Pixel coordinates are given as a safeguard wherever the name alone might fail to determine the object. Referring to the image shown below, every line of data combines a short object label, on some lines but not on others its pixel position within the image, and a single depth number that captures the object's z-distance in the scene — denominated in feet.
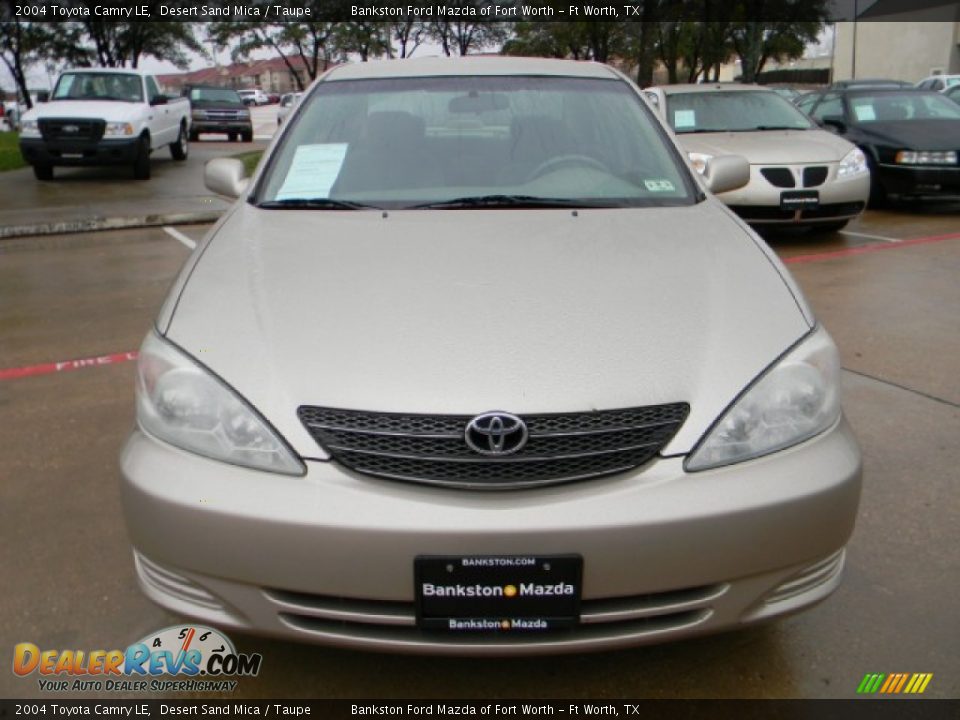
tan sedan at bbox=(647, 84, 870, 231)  24.35
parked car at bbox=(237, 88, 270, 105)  221.13
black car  29.50
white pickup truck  40.91
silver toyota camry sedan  5.74
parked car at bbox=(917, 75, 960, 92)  83.88
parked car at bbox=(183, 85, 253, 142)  80.33
